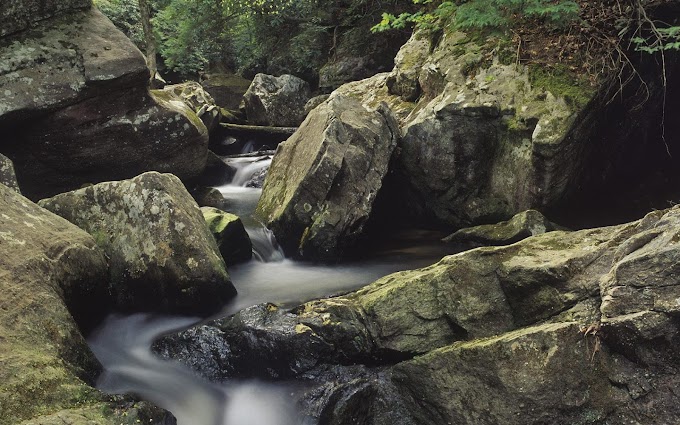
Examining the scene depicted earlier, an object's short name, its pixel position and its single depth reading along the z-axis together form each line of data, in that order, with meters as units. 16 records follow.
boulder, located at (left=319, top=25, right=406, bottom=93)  16.77
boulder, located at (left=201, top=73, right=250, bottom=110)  20.64
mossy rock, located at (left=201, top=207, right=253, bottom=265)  7.00
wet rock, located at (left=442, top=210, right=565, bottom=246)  7.04
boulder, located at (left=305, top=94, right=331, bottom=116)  15.86
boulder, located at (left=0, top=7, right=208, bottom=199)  7.40
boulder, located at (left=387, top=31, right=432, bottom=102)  10.12
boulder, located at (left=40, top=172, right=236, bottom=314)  5.57
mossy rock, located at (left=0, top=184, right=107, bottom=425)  3.32
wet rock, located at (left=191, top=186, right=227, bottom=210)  10.05
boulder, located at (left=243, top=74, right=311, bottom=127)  17.22
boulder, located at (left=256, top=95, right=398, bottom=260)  7.54
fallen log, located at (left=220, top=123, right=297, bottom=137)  15.20
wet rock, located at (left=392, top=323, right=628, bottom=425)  3.56
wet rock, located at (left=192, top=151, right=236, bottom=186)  11.60
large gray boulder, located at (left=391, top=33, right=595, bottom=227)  7.27
